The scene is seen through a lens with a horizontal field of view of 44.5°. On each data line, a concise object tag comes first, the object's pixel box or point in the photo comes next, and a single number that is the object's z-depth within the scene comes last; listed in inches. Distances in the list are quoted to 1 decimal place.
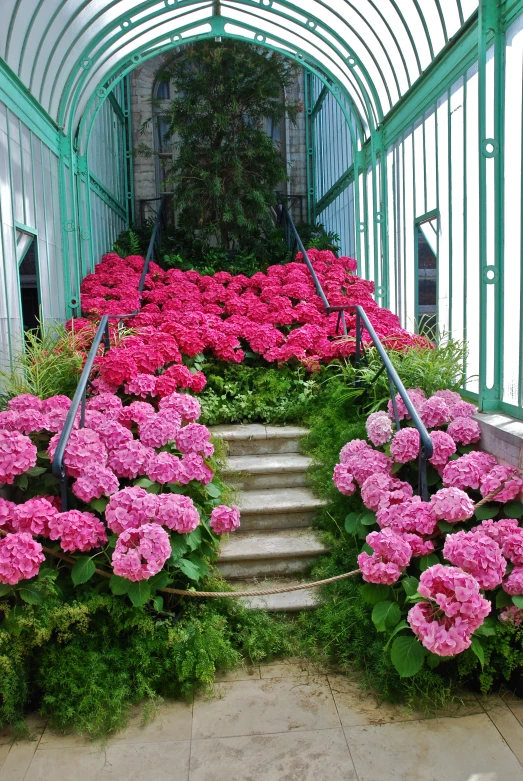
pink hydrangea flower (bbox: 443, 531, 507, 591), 124.5
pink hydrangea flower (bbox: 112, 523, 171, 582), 130.0
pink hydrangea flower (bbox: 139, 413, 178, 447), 171.0
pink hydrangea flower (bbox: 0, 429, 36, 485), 148.6
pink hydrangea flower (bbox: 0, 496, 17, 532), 137.6
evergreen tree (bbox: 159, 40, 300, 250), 433.7
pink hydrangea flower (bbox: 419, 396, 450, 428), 179.5
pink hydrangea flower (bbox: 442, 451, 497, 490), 152.8
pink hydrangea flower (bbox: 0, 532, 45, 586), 125.9
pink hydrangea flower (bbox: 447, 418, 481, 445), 173.2
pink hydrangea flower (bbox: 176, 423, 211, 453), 167.9
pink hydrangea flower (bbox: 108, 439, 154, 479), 158.2
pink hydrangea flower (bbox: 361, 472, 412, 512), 153.9
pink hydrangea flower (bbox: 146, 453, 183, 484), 156.7
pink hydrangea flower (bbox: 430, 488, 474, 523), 137.3
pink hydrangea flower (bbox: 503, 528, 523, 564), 130.5
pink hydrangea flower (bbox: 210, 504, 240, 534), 155.7
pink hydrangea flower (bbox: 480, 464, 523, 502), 145.1
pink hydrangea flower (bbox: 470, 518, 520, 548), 134.6
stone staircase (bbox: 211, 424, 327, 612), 176.9
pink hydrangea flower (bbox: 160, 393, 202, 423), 188.9
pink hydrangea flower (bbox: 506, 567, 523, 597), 127.4
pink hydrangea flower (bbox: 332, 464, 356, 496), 169.6
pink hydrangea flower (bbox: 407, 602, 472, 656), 116.6
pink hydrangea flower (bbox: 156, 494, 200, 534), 141.1
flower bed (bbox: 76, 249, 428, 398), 219.5
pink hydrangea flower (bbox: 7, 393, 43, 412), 179.9
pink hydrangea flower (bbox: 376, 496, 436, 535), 141.5
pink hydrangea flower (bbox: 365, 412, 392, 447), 177.5
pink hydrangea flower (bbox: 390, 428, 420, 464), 164.4
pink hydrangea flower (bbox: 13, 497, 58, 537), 137.9
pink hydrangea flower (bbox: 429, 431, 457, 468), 163.5
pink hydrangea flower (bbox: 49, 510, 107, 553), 136.6
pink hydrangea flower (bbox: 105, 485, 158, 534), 138.5
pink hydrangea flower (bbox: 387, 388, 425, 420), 187.3
